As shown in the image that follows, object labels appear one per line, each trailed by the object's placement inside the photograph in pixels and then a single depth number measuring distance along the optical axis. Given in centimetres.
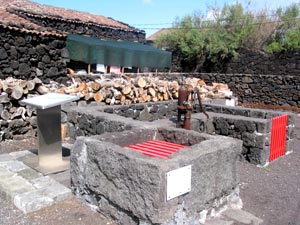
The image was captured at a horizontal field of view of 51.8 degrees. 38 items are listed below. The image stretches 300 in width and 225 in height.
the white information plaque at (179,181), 280
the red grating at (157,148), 366
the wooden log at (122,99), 795
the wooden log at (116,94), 788
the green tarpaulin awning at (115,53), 1355
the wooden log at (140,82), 864
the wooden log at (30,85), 697
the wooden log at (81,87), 764
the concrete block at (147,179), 280
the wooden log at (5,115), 645
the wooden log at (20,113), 666
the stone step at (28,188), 357
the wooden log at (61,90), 754
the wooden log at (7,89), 659
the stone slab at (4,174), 426
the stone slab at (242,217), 350
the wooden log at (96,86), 775
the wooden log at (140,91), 848
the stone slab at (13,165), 460
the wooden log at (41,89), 727
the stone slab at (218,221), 337
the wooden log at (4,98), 645
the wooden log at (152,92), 870
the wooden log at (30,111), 690
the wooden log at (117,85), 809
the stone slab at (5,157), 507
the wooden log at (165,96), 913
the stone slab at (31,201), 349
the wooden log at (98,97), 758
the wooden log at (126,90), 805
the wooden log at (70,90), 754
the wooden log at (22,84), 684
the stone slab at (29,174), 430
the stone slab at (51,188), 378
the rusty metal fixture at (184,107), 515
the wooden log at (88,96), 751
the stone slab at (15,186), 381
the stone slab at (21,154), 520
